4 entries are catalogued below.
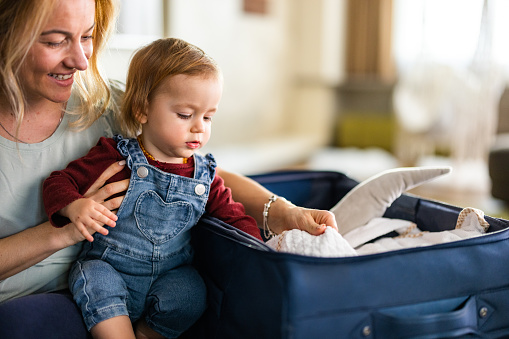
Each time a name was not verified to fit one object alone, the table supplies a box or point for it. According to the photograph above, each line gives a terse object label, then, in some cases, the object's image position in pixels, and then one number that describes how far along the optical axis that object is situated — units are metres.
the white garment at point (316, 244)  0.98
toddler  1.10
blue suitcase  0.85
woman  1.00
